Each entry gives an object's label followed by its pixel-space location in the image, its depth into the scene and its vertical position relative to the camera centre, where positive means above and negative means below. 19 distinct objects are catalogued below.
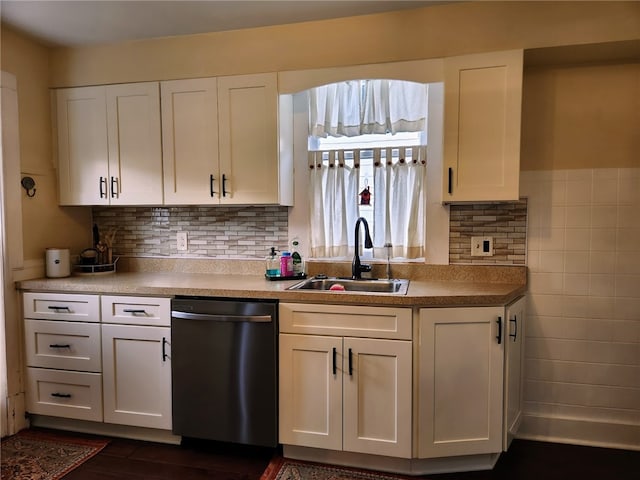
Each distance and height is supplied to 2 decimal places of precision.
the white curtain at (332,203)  2.54 +0.13
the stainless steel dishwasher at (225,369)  2.03 -0.76
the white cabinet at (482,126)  2.03 +0.50
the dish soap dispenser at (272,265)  2.41 -0.26
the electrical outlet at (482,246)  2.33 -0.14
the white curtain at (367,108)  2.40 +0.72
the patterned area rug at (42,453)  1.99 -1.25
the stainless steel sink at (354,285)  2.25 -0.36
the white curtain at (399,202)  2.42 +0.13
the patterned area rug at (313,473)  1.95 -1.25
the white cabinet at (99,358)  2.19 -0.77
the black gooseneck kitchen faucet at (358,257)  2.33 -0.21
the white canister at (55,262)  2.49 -0.24
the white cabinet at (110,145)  2.48 +0.50
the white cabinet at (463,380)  1.90 -0.76
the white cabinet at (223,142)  2.33 +0.49
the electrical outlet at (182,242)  2.77 -0.13
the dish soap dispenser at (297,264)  2.47 -0.26
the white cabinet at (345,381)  1.92 -0.78
